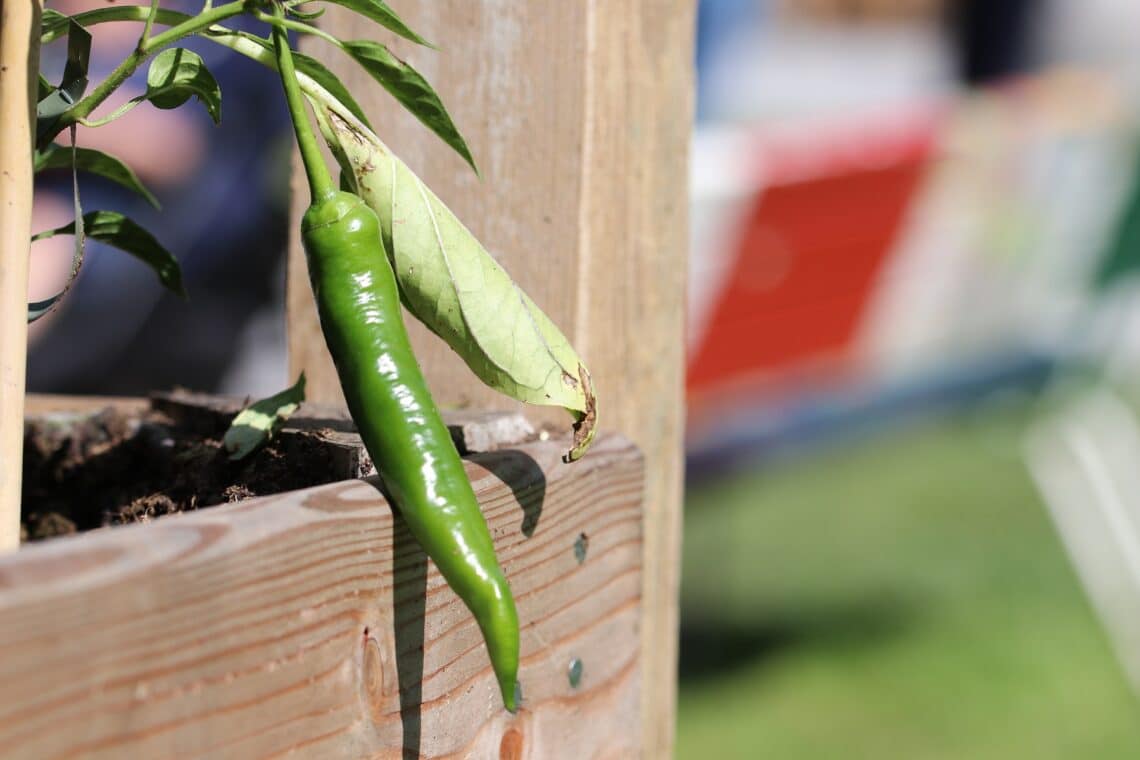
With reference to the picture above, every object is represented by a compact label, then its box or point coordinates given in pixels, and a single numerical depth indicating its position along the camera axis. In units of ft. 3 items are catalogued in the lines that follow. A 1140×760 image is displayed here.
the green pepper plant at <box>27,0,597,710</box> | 3.12
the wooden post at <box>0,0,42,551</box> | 3.11
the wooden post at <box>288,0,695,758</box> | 3.67
